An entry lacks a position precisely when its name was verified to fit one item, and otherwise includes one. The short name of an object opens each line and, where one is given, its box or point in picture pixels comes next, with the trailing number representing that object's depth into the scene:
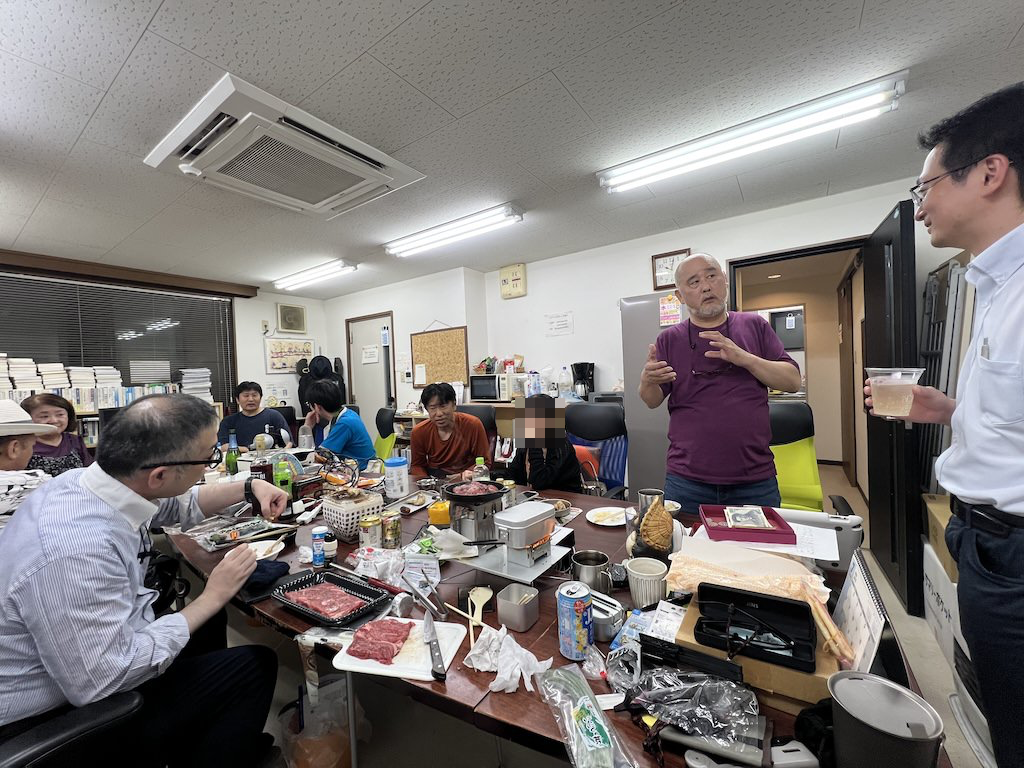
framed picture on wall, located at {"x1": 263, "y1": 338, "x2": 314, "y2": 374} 6.04
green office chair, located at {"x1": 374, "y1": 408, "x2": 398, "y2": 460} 3.87
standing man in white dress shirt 0.86
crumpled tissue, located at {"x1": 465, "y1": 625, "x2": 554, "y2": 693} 0.85
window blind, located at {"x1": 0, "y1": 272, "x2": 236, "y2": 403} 4.11
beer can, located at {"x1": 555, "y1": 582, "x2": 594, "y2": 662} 0.90
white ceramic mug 1.08
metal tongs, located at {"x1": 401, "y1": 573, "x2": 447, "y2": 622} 1.13
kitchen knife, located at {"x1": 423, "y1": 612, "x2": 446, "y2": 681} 0.89
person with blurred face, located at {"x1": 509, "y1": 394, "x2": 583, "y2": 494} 2.17
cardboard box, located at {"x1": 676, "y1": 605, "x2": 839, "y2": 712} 0.71
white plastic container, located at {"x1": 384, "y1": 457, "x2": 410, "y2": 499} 2.16
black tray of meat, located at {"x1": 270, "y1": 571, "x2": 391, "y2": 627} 1.13
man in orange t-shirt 2.87
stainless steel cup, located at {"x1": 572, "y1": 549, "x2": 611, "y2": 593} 1.18
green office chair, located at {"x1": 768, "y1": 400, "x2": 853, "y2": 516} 2.43
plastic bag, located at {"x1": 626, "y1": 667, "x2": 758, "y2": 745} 0.68
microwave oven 4.81
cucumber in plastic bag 0.67
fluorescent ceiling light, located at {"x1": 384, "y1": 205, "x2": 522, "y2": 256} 3.48
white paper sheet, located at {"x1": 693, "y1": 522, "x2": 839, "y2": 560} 1.14
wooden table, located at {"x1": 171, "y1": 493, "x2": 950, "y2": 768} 0.72
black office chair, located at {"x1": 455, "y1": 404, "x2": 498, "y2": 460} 3.93
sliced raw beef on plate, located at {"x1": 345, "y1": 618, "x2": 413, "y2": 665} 0.96
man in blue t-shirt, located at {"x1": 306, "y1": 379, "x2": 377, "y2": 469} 3.18
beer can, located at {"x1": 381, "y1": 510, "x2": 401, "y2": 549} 1.56
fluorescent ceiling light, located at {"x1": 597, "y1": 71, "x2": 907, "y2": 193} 2.11
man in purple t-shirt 1.74
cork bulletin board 5.22
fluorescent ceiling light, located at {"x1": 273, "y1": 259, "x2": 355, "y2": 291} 4.83
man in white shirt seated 0.95
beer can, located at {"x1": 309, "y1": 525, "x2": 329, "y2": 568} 1.50
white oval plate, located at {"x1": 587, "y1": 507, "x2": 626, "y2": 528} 1.71
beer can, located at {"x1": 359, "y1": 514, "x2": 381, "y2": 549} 1.56
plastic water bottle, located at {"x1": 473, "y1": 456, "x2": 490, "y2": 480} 2.07
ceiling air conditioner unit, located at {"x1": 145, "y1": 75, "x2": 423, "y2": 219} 2.01
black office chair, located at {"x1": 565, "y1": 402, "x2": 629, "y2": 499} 2.97
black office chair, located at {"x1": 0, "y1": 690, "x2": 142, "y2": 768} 0.80
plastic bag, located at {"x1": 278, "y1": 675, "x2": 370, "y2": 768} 1.35
